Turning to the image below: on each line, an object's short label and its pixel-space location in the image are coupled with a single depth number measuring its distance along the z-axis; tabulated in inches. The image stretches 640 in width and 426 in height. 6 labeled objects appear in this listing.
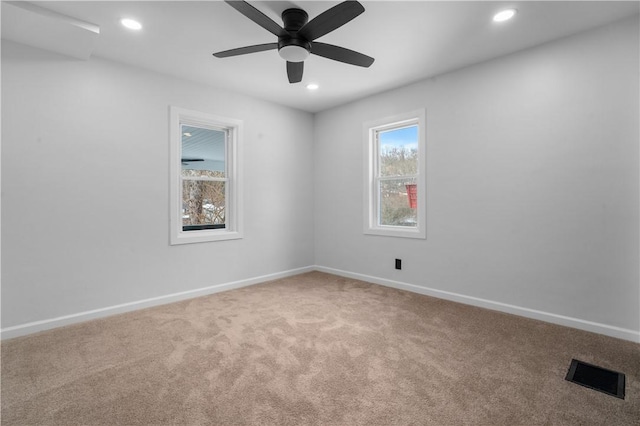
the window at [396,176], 154.3
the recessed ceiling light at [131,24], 100.3
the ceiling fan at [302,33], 77.9
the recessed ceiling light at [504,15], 96.2
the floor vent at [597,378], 75.8
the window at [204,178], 145.6
